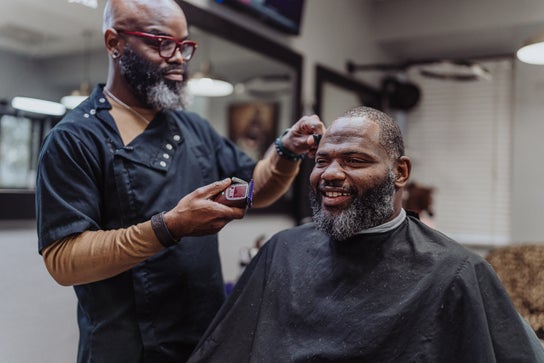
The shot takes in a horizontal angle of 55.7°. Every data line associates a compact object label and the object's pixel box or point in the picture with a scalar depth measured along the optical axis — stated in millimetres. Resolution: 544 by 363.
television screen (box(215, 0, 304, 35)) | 3006
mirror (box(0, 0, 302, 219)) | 1923
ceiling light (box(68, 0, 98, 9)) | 2140
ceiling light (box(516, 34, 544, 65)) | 2440
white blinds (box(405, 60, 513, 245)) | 4719
